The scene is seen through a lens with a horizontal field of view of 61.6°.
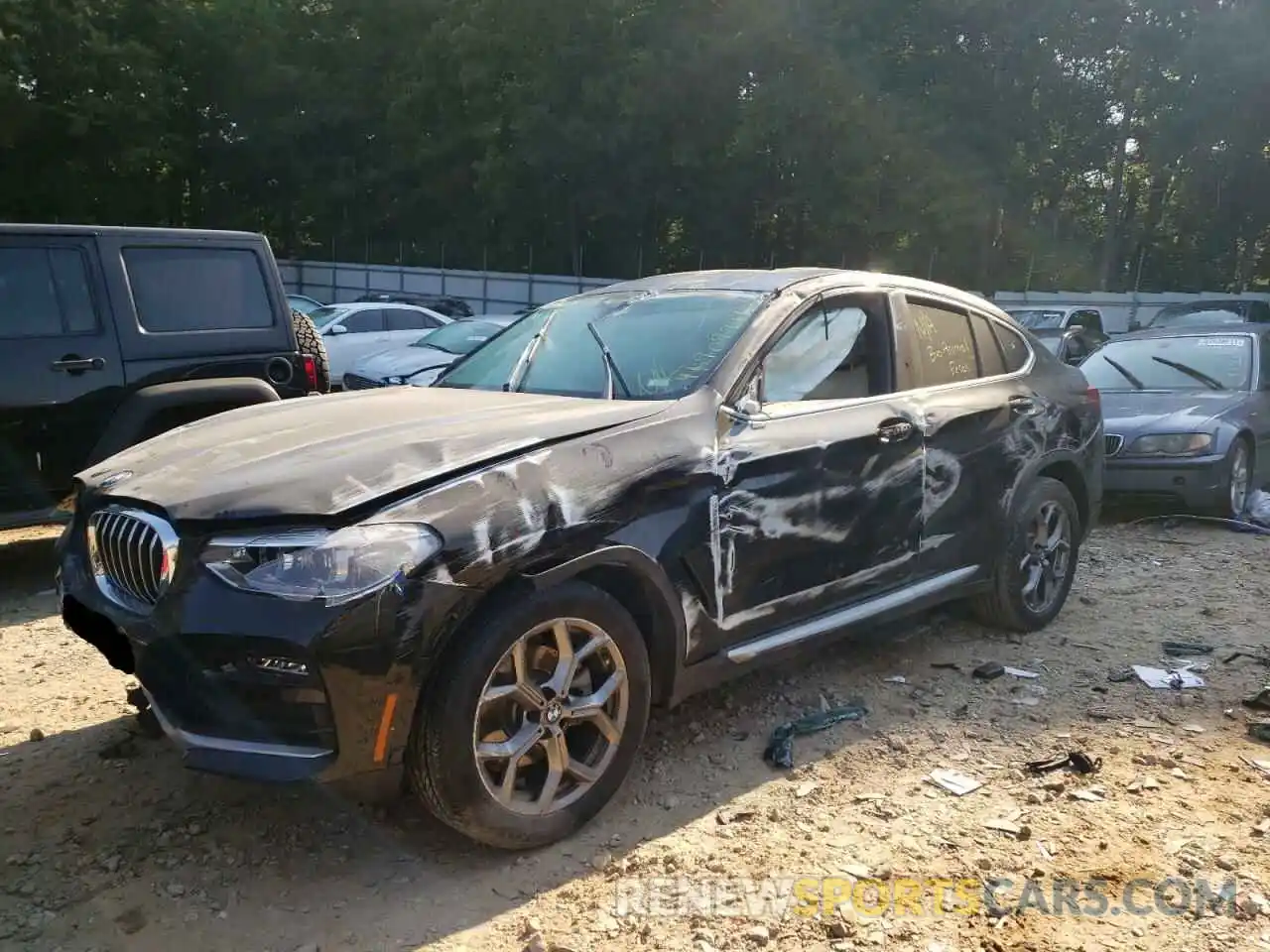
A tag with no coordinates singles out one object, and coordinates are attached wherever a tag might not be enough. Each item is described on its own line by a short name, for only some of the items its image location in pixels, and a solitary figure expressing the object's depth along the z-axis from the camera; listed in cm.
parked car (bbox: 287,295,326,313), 1872
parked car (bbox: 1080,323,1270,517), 761
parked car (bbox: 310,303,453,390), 1538
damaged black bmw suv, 271
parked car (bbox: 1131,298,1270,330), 1736
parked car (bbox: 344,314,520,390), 1110
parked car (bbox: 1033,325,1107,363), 1371
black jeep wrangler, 561
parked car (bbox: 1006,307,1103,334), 1733
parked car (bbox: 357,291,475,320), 2403
